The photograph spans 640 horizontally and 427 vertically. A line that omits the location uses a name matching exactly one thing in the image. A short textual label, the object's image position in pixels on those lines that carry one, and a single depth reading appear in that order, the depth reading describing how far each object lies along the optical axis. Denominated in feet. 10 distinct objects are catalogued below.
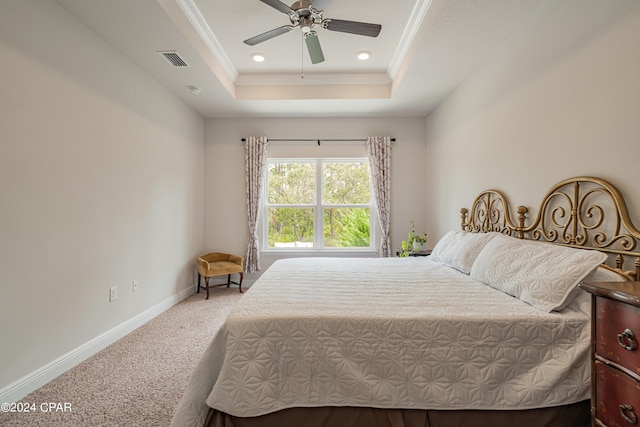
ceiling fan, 6.63
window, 14.84
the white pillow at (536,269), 4.51
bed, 4.14
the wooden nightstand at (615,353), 3.17
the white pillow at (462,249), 7.52
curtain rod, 14.48
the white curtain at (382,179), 14.15
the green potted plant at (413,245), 12.23
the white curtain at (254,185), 14.24
